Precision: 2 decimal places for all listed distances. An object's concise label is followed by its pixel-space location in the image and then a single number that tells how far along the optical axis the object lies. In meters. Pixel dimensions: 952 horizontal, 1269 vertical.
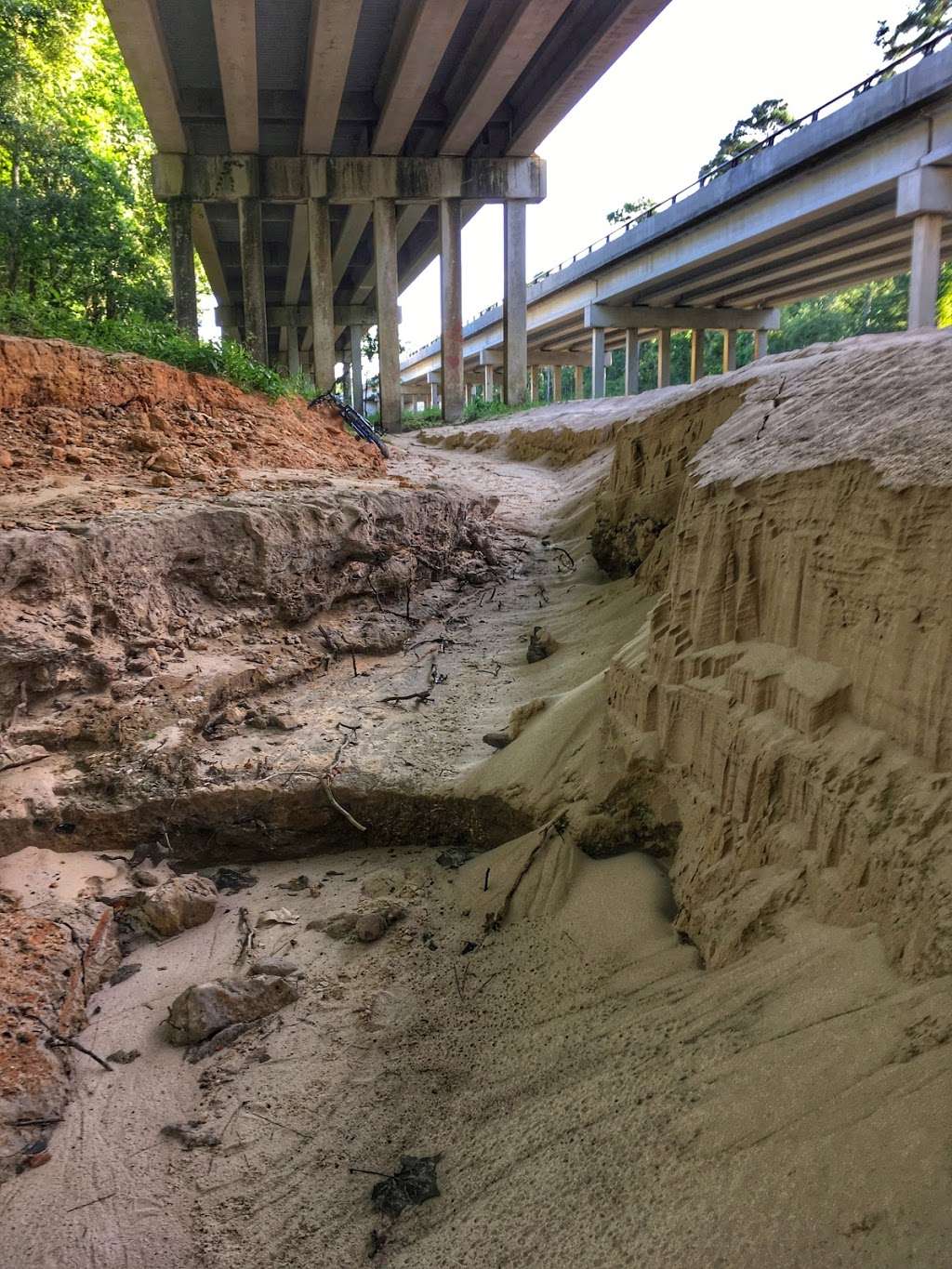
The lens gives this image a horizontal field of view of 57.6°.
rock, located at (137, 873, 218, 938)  4.59
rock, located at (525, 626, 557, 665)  6.92
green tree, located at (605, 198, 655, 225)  41.95
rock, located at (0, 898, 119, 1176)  3.52
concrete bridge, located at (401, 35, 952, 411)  14.08
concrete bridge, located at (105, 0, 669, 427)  13.27
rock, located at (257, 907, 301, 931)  4.65
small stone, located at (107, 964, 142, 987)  4.31
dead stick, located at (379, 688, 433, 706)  6.53
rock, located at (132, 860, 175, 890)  4.95
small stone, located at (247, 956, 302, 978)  4.18
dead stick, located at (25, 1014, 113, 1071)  3.76
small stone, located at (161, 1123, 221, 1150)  3.40
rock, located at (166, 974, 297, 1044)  3.88
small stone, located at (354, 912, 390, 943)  4.44
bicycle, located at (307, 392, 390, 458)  12.04
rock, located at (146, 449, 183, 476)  7.80
